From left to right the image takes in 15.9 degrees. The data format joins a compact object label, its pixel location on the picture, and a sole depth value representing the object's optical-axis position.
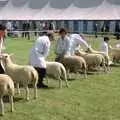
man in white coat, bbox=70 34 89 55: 14.66
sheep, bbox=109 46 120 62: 17.30
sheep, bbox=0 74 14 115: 8.74
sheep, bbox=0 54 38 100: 10.17
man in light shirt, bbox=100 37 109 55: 16.65
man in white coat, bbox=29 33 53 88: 11.40
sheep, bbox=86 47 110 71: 15.53
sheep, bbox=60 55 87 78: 13.29
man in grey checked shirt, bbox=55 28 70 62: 13.10
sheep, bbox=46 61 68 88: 11.73
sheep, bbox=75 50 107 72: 14.62
